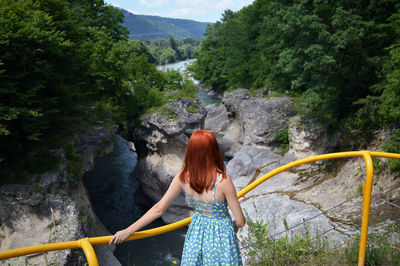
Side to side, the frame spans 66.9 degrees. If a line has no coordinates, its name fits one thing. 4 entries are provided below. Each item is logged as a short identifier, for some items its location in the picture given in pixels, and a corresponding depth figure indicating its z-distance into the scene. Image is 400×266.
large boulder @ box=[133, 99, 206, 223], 19.75
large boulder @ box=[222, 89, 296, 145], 19.38
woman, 2.52
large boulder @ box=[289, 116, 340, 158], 16.06
